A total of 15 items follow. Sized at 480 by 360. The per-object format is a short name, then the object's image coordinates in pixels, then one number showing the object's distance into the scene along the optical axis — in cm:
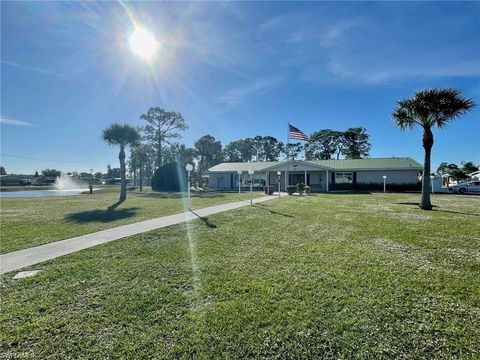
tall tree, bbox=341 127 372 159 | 5822
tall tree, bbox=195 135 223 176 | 6262
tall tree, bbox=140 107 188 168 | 4731
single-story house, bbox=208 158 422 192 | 2977
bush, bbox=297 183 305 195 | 2550
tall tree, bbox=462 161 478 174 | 5931
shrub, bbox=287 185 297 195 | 2527
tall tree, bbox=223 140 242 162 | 7756
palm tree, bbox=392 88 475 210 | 1318
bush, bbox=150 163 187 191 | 3475
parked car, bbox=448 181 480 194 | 2747
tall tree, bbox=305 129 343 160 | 5947
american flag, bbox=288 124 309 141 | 2133
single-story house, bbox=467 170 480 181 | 5019
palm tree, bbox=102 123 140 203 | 2198
